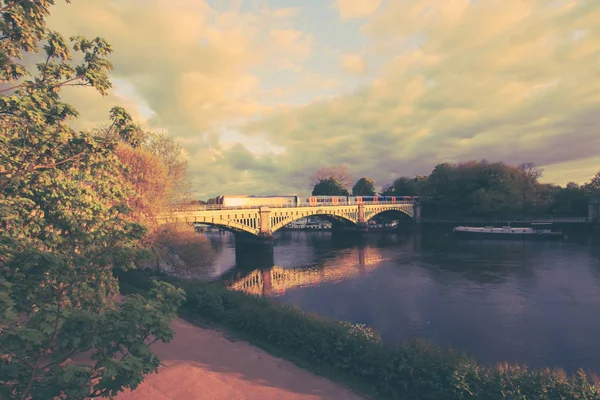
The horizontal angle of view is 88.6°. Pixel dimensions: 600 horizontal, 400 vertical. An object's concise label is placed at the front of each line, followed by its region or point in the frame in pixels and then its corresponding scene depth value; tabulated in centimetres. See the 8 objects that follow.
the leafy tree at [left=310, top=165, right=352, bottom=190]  14550
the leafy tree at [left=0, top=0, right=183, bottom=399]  655
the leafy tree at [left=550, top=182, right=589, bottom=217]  9694
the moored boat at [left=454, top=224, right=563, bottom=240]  7488
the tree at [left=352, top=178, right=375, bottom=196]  15462
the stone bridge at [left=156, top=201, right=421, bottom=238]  4622
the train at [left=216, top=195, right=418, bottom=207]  7157
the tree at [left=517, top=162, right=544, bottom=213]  9906
